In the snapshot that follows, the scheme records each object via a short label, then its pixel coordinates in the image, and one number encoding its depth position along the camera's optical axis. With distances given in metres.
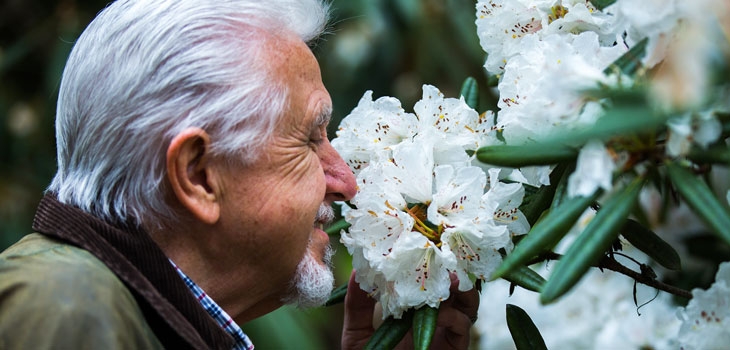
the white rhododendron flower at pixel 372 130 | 1.55
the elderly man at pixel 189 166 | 1.33
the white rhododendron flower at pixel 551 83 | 1.12
